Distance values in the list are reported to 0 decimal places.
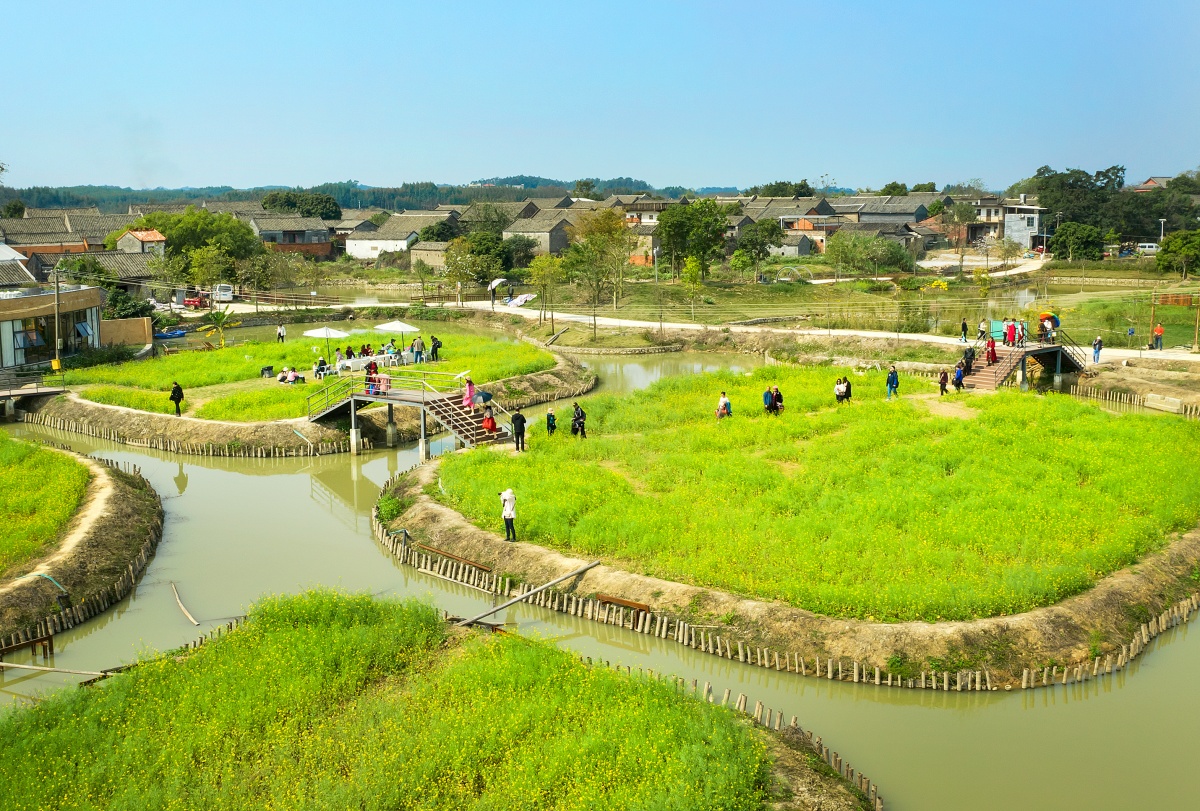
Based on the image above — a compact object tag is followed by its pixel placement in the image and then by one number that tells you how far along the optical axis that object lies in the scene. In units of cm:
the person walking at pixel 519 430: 2918
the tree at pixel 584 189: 17304
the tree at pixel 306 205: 13850
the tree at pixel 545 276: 6444
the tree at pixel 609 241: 6931
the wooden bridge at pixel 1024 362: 3850
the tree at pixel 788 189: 14738
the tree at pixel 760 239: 8460
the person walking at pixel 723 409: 3347
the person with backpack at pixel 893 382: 3609
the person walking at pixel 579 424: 3117
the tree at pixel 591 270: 6531
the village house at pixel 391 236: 10469
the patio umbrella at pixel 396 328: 4216
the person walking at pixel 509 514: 2283
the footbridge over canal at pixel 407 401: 3120
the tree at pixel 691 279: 6494
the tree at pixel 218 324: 5656
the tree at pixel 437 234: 10344
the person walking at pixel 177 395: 3606
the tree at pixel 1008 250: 9825
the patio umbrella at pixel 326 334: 4236
